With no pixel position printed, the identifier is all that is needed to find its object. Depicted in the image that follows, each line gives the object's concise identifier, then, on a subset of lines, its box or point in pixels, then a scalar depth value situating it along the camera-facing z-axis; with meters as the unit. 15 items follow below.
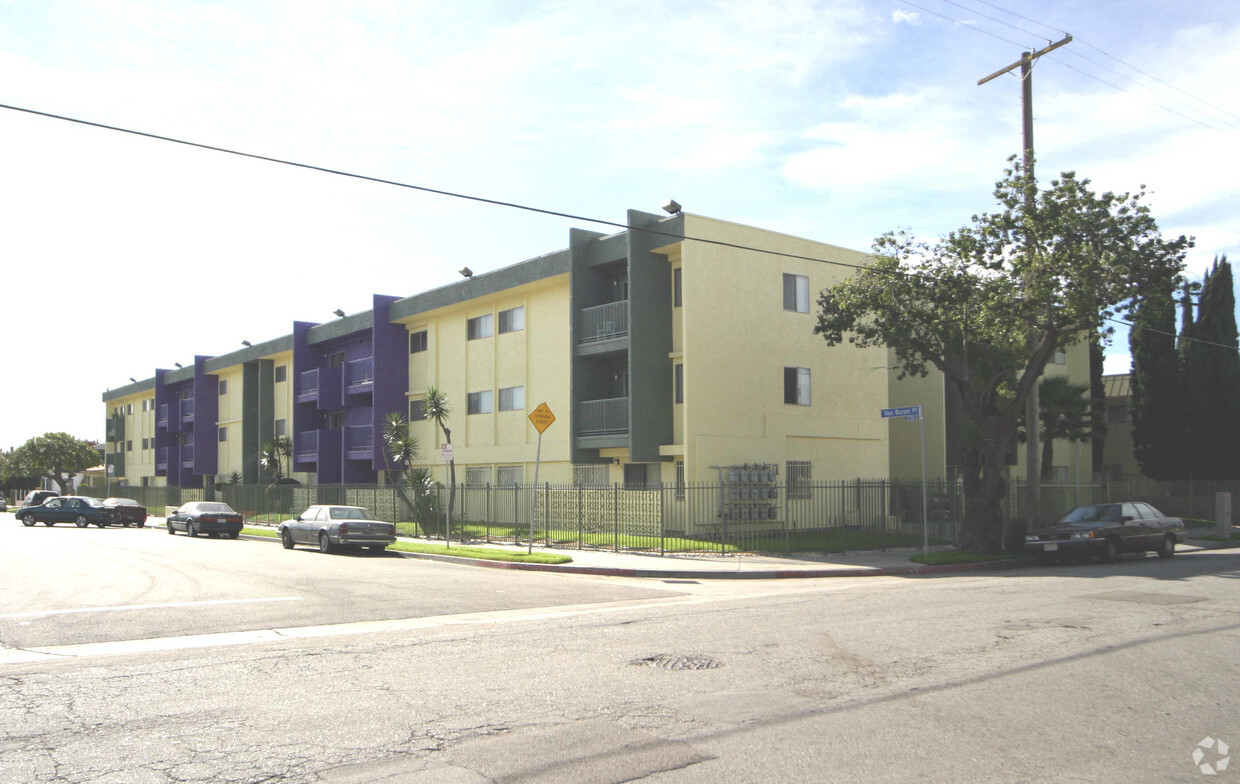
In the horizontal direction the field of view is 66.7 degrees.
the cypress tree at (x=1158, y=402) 38.88
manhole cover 8.91
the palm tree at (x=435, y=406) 32.62
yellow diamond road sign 21.94
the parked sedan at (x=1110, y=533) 20.94
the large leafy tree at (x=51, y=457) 82.88
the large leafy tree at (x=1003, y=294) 21.44
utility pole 23.62
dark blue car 43.53
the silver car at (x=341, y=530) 25.88
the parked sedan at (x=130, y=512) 44.19
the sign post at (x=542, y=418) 21.94
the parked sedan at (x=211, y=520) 35.47
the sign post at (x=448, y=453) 24.95
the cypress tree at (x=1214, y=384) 37.91
